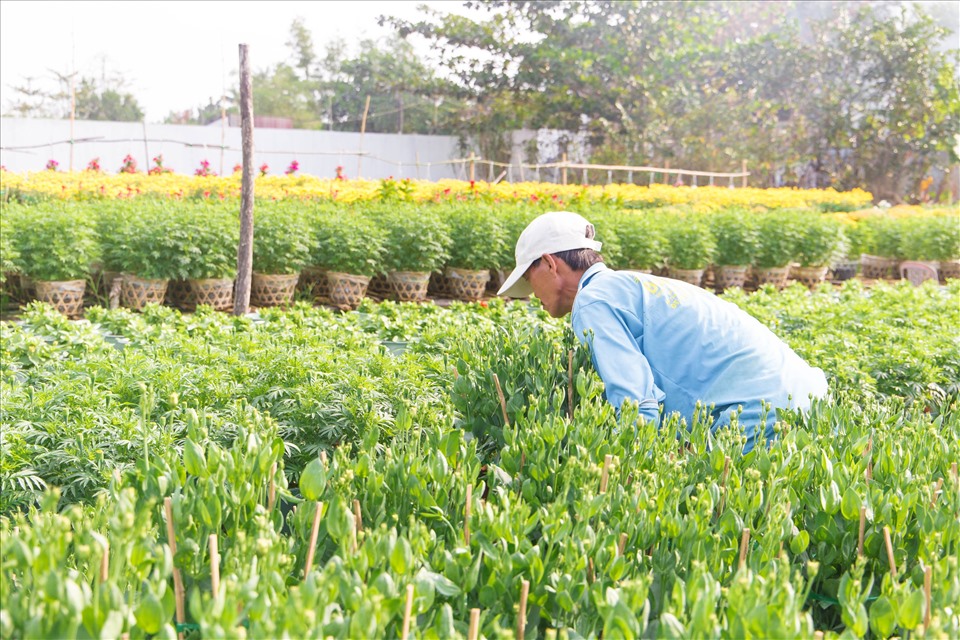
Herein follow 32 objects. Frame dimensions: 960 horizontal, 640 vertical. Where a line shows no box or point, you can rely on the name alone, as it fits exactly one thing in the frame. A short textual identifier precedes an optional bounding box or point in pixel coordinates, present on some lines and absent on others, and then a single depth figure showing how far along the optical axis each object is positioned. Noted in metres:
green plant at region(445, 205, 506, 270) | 9.65
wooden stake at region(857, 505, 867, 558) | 1.67
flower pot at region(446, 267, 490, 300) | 9.97
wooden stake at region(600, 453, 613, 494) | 1.78
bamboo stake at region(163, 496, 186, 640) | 1.36
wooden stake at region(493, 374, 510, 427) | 2.46
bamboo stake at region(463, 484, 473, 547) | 1.60
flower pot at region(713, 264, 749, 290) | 11.89
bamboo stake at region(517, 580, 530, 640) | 1.31
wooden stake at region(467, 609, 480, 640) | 1.19
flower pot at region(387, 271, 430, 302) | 9.58
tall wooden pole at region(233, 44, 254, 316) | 6.18
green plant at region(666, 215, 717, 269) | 11.05
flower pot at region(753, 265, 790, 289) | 12.27
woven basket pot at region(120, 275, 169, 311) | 8.38
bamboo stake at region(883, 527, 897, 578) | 1.52
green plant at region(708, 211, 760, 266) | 11.56
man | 2.69
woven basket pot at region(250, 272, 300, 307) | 8.85
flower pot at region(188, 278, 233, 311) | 8.62
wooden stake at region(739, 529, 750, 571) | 1.58
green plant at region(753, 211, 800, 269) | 11.80
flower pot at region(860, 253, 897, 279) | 13.96
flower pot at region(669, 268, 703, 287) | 11.45
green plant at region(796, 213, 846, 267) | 11.97
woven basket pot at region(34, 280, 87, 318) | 8.02
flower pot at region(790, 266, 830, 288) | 12.61
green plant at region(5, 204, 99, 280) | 7.80
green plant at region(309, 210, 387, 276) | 8.91
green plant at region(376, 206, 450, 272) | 9.30
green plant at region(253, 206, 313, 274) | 8.60
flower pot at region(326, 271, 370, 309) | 9.14
